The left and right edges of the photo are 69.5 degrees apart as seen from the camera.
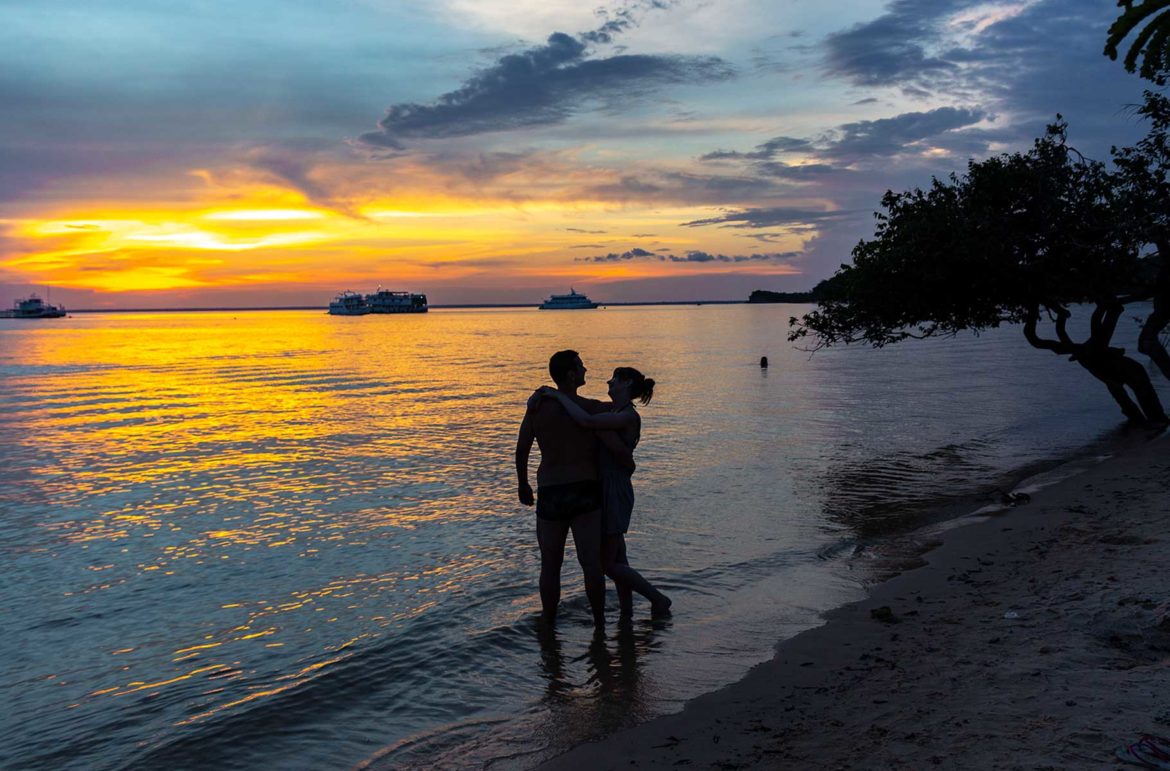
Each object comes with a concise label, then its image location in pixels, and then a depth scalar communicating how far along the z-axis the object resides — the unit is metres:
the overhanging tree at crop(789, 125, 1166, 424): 17.84
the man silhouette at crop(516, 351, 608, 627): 7.00
